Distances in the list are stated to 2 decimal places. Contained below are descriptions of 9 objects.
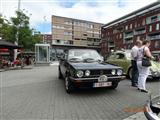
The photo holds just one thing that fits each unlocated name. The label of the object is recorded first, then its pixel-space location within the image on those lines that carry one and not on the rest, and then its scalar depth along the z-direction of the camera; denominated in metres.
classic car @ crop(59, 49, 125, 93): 3.40
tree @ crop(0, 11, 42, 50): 15.09
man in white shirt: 4.31
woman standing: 3.89
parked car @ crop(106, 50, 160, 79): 5.08
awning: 9.74
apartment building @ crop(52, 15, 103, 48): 43.62
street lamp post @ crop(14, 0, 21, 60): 13.32
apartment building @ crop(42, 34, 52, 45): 44.31
